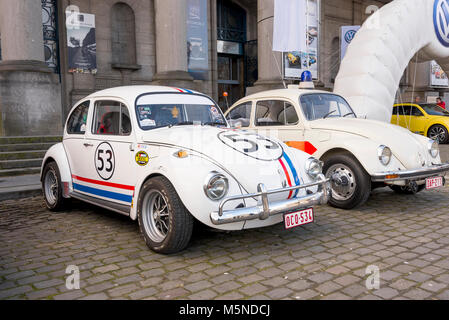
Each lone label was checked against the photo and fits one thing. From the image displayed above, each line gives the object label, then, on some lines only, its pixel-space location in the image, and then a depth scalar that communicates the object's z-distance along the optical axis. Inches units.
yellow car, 568.7
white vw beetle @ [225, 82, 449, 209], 210.1
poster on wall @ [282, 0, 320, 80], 533.5
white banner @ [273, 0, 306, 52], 365.1
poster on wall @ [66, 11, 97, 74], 555.2
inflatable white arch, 360.8
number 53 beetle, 144.8
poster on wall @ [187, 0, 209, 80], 628.1
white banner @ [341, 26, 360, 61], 655.1
